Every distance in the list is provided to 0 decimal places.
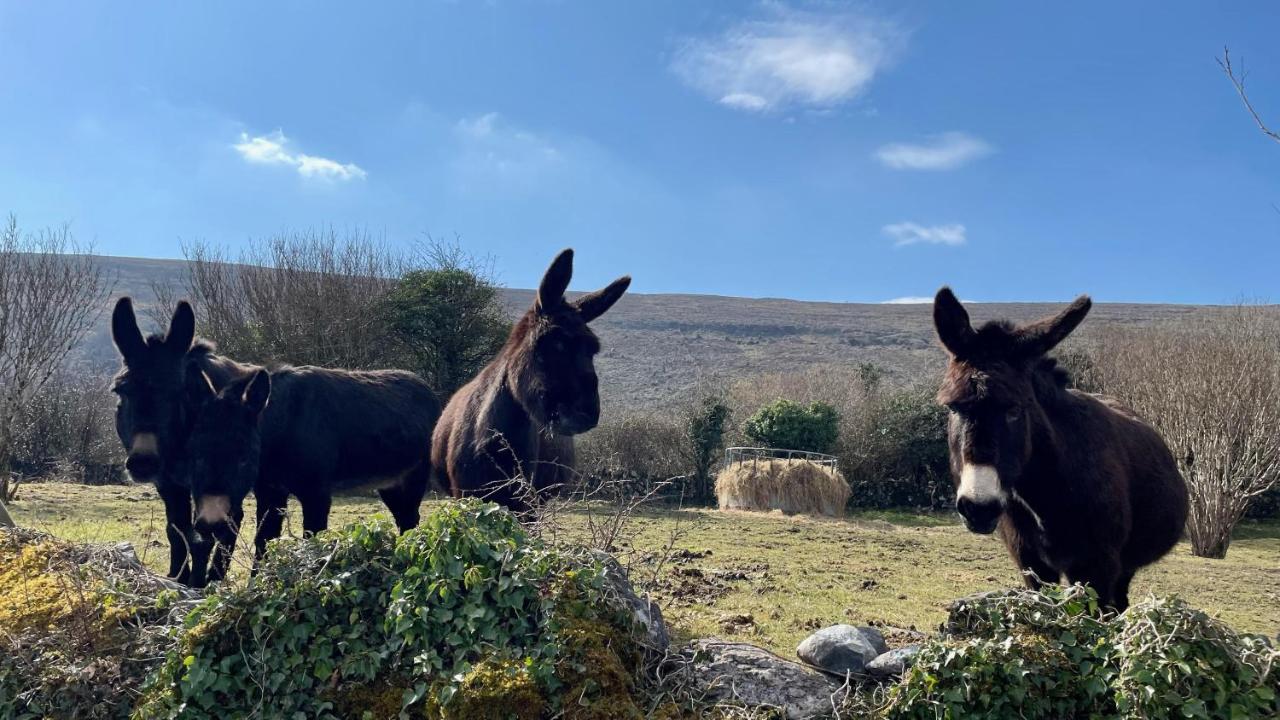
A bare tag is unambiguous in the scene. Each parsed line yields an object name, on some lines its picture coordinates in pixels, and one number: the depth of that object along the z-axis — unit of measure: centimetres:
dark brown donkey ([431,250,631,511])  515
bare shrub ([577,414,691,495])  2478
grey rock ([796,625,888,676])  408
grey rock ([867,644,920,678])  393
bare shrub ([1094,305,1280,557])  1702
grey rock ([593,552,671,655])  389
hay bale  2041
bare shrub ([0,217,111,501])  1912
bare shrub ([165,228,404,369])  2325
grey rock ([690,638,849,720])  376
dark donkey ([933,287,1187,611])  421
